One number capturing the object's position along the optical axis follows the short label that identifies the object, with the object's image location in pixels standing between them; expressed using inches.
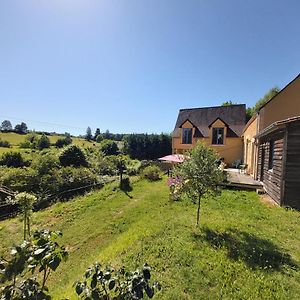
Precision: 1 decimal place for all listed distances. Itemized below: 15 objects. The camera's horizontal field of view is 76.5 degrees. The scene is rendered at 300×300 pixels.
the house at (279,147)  287.2
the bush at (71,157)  812.2
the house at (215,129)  748.5
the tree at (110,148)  1393.8
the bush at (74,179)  584.8
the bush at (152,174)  595.7
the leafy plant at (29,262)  62.9
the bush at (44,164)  661.4
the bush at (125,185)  508.6
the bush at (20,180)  573.2
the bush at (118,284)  62.9
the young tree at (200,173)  225.5
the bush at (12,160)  850.3
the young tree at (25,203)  281.5
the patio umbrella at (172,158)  592.0
